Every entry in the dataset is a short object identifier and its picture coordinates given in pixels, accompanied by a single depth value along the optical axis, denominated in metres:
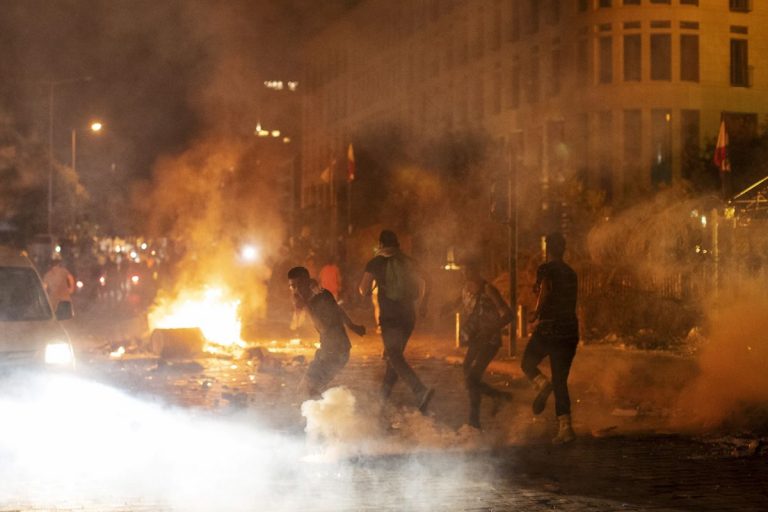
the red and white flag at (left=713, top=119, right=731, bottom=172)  23.44
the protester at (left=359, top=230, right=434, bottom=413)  8.97
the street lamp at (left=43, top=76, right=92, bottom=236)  31.53
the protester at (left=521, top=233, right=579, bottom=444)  8.05
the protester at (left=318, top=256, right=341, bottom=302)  17.34
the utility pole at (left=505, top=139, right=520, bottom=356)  13.92
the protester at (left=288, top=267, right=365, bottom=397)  8.20
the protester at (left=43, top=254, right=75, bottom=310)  15.89
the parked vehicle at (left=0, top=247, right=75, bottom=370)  8.10
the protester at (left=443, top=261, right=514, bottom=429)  8.62
